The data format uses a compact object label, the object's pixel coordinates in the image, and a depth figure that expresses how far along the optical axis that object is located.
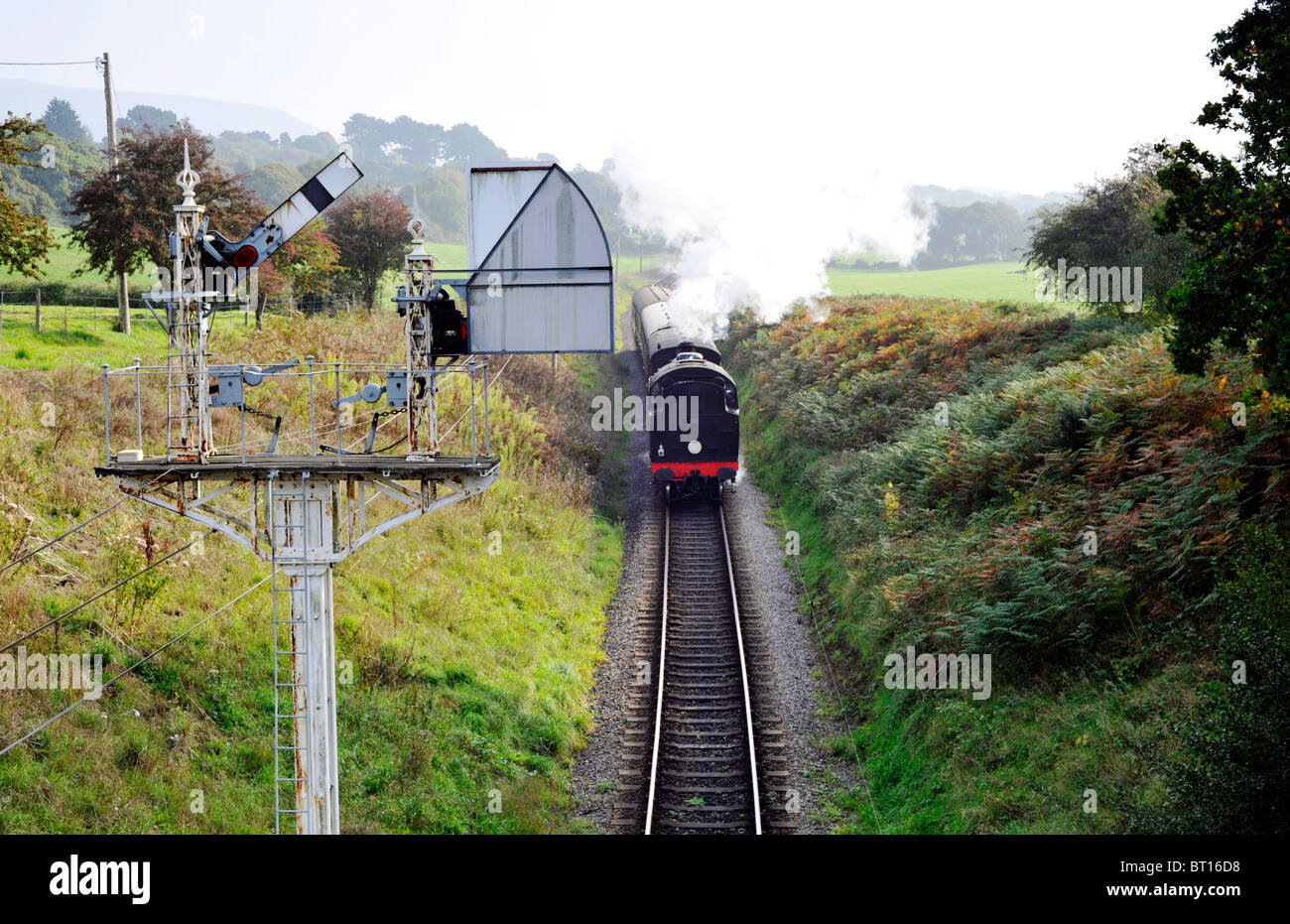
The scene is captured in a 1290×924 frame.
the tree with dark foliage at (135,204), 28.48
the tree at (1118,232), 28.55
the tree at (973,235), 119.38
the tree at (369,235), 40.62
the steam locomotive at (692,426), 27.17
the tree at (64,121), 139.50
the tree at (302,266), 32.70
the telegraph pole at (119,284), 28.47
